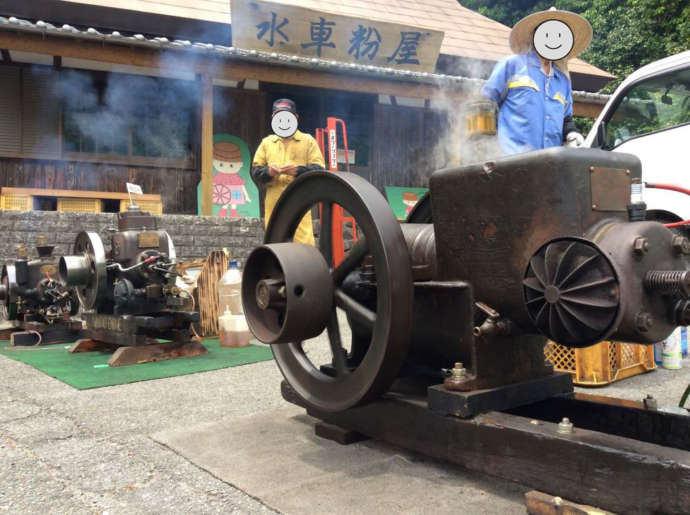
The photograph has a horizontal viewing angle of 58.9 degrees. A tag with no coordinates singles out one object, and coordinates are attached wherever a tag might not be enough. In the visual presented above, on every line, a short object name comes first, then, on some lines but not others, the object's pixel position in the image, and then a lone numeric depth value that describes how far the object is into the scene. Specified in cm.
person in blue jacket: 321
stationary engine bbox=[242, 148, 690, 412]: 152
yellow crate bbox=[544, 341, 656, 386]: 331
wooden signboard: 892
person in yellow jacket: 496
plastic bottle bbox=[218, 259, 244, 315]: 511
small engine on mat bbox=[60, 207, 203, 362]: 423
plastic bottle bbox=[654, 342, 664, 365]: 381
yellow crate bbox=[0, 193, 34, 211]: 836
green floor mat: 362
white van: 418
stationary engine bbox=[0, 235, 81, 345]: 495
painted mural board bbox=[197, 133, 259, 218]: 994
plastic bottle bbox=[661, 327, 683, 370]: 378
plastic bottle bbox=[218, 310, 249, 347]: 477
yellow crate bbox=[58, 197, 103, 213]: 877
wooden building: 812
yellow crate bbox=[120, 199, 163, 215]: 892
